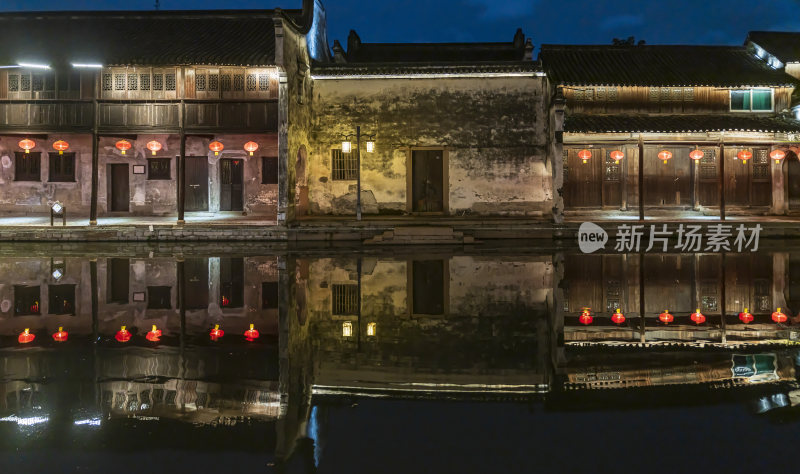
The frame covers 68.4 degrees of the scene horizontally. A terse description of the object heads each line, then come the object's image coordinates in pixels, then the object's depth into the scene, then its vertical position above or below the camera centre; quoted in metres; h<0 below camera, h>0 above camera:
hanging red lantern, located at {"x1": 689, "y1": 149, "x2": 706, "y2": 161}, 19.73 +2.98
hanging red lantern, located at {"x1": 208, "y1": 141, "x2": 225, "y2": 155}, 19.17 +3.21
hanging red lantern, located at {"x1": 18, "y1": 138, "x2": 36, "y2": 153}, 19.16 +3.30
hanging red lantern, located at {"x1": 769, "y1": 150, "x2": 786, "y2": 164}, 20.22 +3.04
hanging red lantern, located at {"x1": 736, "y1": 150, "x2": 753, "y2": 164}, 20.70 +3.11
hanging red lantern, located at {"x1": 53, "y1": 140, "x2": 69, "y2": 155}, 19.06 +3.25
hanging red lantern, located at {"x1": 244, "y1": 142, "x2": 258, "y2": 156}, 18.92 +3.16
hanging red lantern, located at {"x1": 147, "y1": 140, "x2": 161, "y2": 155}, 19.52 +3.30
